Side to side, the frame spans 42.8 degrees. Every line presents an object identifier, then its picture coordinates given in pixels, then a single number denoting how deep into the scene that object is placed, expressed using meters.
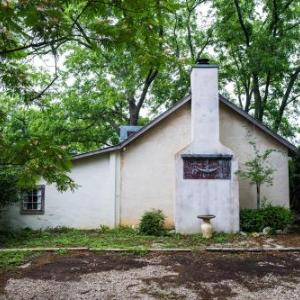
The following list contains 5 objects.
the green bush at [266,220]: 13.19
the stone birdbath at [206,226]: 12.21
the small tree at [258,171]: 13.55
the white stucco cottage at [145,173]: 14.81
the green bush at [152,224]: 13.08
